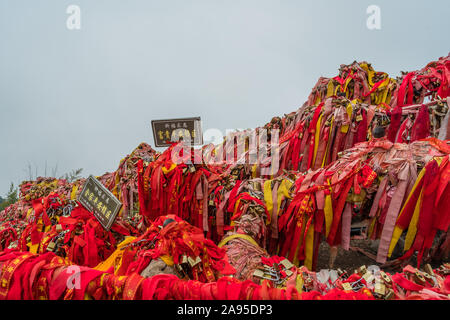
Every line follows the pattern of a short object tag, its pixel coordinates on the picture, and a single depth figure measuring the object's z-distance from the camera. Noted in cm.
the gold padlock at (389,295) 150
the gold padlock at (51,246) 258
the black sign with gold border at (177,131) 313
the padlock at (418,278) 164
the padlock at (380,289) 154
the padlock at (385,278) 166
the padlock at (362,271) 179
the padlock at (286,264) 195
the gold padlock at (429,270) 175
